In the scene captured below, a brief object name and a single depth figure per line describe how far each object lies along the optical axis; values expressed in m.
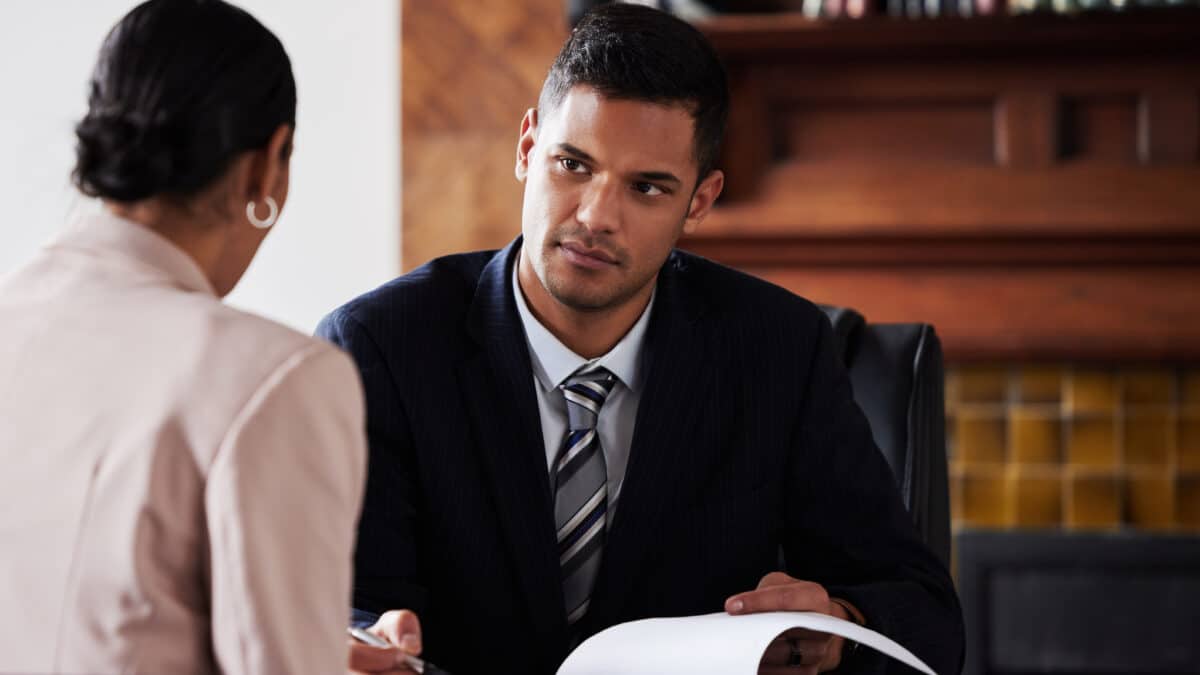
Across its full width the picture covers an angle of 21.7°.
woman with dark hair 1.84
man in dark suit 2.28
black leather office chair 2.47
